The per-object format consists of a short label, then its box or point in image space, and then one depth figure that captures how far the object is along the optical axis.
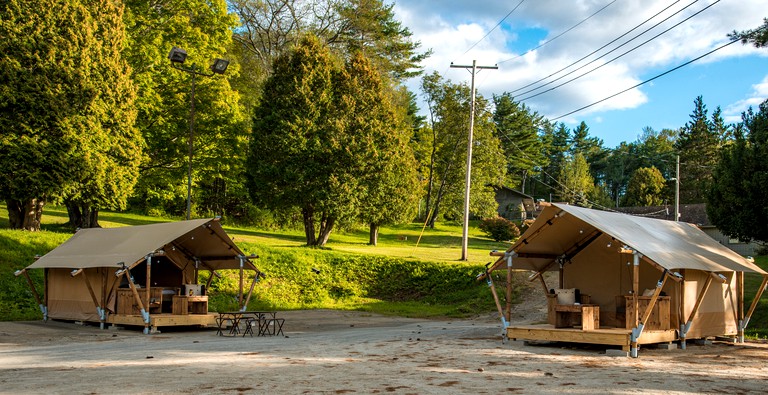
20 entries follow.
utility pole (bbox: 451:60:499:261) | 32.69
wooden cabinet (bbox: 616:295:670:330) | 15.74
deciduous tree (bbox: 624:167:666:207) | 68.94
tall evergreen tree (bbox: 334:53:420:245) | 35.28
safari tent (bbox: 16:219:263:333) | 19.34
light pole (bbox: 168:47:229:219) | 26.70
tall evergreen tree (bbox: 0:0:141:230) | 25.89
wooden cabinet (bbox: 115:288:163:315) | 19.41
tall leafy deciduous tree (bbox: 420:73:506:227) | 53.78
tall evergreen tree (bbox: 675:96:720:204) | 64.88
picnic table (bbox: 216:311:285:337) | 18.64
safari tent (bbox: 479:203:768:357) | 15.49
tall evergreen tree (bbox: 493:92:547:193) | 79.19
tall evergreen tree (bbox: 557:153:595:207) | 71.56
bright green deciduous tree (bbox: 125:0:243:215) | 33.34
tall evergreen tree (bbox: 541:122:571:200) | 82.65
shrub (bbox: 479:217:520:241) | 47.59
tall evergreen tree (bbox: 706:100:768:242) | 23.17
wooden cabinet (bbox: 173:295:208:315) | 19.89
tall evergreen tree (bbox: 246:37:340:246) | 33.94
